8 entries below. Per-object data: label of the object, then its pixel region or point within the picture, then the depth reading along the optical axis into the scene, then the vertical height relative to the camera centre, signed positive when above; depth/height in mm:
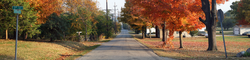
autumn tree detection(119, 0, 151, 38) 34816 +2649
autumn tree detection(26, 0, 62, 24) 17853 +2182
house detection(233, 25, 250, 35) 48188 +19
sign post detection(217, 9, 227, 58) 9257 +733
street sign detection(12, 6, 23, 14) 6649 +876
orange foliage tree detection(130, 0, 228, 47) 14414 +1504
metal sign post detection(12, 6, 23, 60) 6649 +876
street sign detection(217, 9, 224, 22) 9257 +733
